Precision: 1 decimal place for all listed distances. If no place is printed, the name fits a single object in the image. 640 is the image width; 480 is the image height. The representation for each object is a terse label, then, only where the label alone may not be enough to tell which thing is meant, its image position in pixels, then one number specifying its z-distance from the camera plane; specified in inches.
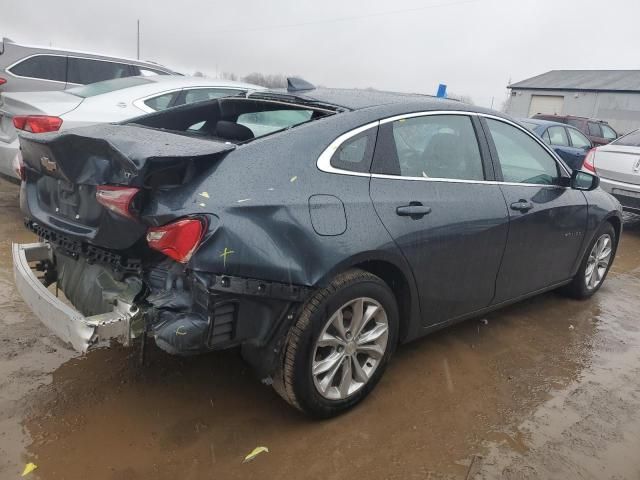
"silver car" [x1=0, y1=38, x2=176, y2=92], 254.7
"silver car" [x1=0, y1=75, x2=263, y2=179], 179.3
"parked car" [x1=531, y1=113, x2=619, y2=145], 545.4
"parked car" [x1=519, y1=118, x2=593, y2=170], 376.5
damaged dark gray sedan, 83.0
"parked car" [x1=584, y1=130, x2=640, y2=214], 263.7
